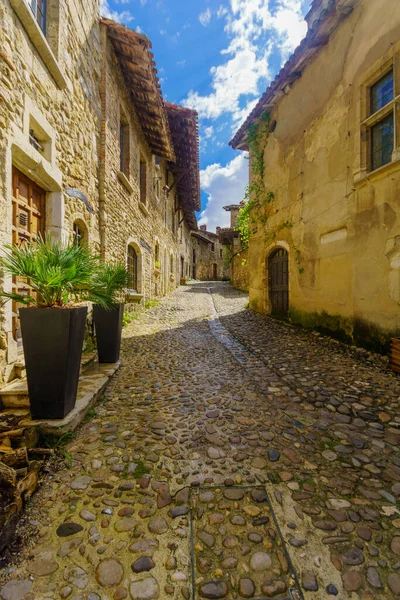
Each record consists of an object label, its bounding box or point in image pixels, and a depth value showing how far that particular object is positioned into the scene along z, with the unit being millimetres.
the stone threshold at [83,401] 2045
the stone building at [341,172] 3842
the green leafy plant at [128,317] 6755
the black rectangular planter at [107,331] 3848
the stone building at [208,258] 28711
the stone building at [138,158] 5734
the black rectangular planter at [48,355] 2078
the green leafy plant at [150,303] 9172
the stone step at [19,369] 2801
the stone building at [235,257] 15578
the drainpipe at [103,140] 5555
